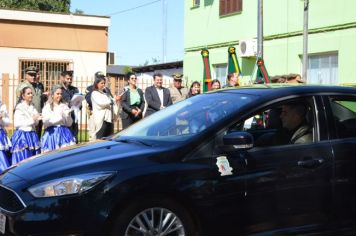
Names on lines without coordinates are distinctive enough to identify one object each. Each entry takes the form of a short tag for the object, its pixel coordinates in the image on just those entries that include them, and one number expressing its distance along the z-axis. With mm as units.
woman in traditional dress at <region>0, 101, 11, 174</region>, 8211
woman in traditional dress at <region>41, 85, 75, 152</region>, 8406
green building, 13938
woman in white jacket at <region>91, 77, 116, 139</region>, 9531
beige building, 20984
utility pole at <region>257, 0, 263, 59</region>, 13375
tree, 40531
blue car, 4039
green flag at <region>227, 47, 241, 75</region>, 13969
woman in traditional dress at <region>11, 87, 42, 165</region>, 8250
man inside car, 4863
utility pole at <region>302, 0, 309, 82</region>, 14164
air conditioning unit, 16625
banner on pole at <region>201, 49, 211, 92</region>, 12442
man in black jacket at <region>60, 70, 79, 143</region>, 9758
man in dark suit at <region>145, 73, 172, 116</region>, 10156
